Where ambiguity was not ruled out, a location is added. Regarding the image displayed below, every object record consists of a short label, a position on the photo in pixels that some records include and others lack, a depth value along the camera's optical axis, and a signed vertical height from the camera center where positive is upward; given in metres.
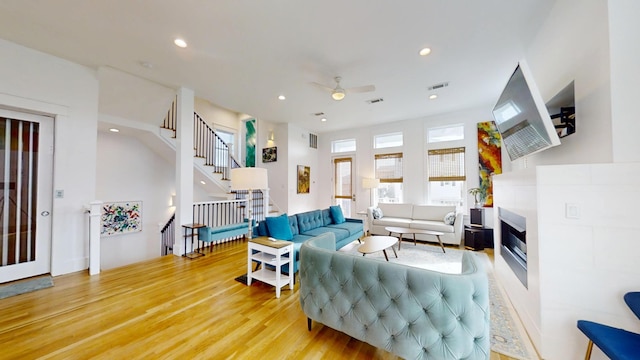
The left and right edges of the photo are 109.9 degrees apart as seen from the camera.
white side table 2.78 -0.98
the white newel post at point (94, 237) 3.34 -0.79
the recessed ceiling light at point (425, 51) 3.07 +1.83
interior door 3.05 -0.13
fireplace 2.22 -0.69
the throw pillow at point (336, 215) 5.25 -0.73
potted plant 5.33 -0.26
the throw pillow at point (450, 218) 5.05 -0.79
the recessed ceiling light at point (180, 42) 2.86 +1.84
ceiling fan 3.35 +1.41
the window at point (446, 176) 5.72 +0.20
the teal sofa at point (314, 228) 3.69 -0.91
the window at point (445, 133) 5.77 +1.32
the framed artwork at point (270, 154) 6.92 +0.94
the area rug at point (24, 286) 2.73 -1.30
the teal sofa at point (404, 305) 1.37 -0.83
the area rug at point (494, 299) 1.90 -1.39
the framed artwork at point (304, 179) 7.13 +0.16
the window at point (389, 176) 6.57 +0.22
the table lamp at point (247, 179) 3.29 +0.08
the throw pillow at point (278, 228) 3.62 -0.71
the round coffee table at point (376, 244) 3.49 -1.01
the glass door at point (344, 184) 7.33 -0.01
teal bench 4.32 -0.98
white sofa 4.97 -0.92
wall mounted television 1.86 +0.63
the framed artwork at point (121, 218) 5.07 -0.77
